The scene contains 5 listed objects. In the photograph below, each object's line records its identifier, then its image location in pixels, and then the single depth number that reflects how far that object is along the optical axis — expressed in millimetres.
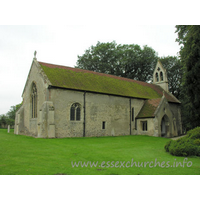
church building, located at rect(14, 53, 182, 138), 23188
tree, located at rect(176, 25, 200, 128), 20406
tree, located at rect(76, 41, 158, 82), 52250
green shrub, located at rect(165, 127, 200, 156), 12586
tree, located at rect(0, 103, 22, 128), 56969
